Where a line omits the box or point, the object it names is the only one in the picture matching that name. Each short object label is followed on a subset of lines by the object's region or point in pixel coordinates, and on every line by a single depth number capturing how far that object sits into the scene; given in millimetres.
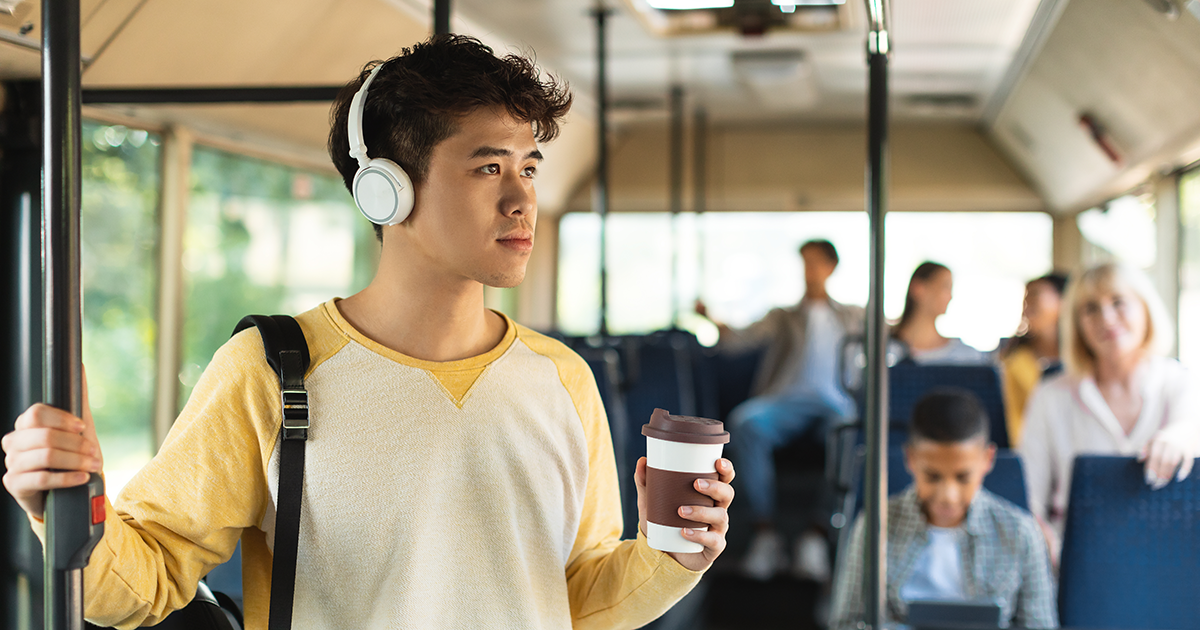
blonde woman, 3051
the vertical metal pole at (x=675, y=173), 6781
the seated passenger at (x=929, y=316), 4260
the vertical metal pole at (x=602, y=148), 4397
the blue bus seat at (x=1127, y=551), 2359
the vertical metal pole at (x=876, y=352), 1776
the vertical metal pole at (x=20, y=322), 2199
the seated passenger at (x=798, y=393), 5258
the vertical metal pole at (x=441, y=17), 1990
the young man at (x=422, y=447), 1042
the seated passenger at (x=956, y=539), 2480
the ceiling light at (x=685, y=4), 3818
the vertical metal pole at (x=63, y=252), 923
